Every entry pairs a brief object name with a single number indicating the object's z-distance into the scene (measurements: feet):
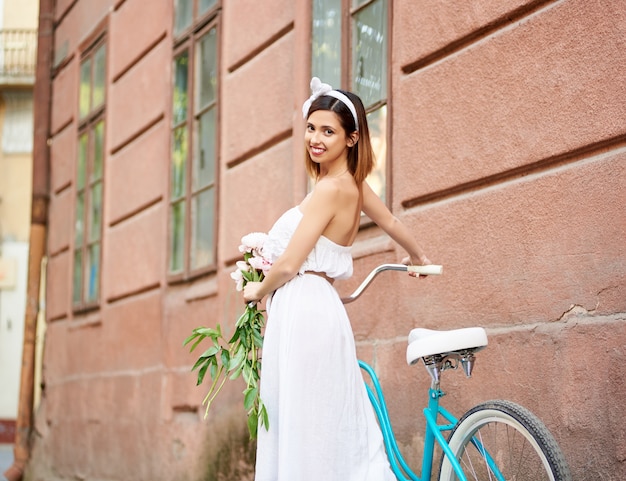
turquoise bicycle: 10.85
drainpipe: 38.60
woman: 12.78
